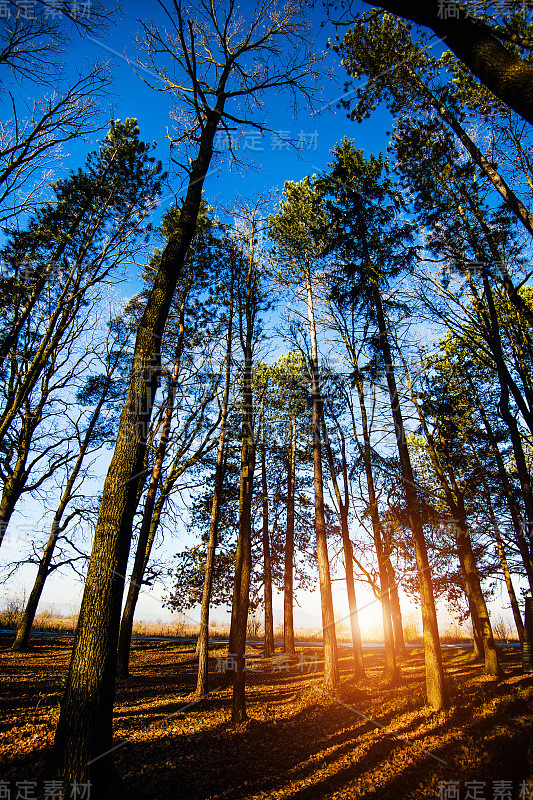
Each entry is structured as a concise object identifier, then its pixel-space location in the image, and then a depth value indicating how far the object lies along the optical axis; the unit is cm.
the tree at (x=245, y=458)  738
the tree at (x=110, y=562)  340
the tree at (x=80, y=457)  1407
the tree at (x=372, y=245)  961
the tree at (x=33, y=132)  547
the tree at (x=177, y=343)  1140
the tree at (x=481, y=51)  340
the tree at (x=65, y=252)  867
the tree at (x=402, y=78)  917
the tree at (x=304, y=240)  1250
